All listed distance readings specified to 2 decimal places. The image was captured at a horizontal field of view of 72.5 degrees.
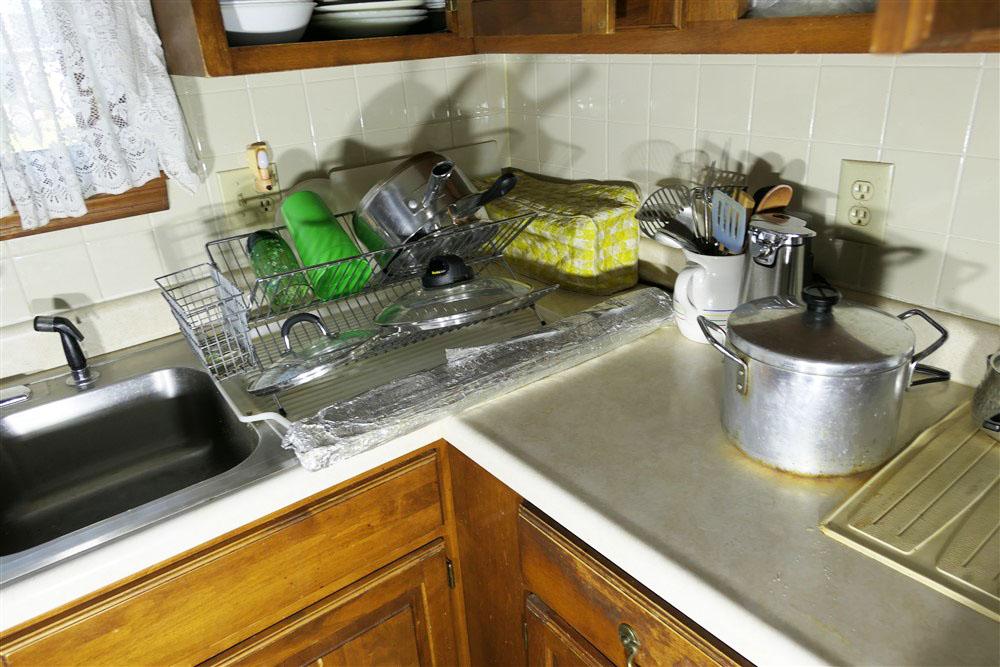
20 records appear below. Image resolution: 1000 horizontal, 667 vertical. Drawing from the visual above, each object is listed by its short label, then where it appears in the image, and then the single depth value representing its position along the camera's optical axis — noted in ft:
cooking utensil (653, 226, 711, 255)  3.51
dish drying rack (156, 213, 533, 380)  3.51
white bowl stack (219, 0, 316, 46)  3.35
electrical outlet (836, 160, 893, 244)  3.21
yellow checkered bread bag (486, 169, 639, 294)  4.12
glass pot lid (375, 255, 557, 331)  3.52
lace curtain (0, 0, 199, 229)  3.26
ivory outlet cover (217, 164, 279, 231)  4.24
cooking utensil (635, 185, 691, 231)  3.88
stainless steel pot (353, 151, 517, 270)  3.64
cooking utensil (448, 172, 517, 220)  3.47
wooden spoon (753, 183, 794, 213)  3.36
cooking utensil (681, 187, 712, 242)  3.58
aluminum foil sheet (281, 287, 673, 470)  2.89
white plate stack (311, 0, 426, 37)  3.73
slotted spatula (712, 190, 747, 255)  3.34
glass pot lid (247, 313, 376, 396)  3.23
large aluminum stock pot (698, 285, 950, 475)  2.39
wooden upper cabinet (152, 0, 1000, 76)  2.62
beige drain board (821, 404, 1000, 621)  2.10
